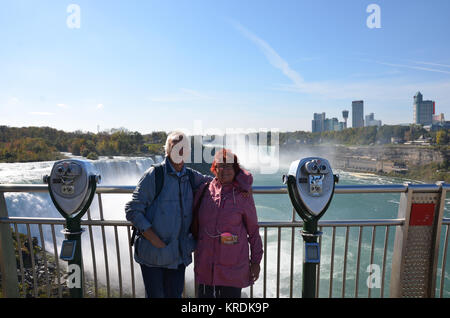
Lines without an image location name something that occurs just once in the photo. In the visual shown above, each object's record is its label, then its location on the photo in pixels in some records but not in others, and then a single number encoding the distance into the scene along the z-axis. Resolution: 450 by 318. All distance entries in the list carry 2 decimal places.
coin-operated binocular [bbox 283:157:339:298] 2.13
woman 2.03
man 2.04
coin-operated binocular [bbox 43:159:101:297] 2.26
